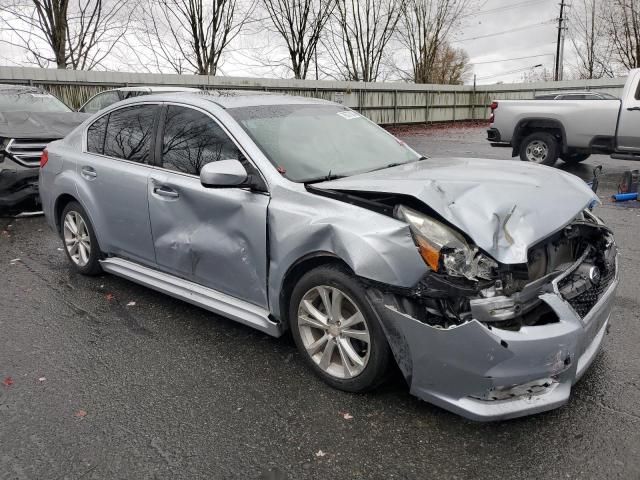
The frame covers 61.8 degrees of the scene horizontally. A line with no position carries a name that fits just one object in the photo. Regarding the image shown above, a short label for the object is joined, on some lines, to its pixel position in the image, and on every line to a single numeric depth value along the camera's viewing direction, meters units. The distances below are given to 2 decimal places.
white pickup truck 10.06
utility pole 40.89
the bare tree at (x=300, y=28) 26.47
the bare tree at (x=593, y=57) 38.78
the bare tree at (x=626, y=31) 31.86
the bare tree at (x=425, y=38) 33.06
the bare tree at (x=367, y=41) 29.59
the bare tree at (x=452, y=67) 51.69
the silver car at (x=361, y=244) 2.53
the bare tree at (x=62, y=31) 18.17
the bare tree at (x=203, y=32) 23.44
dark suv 7.25
